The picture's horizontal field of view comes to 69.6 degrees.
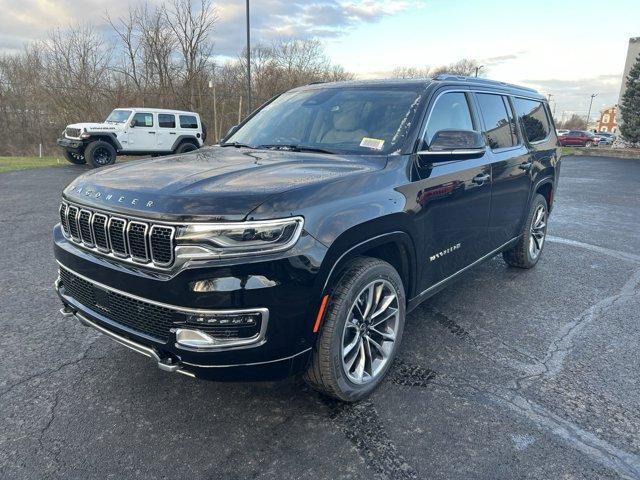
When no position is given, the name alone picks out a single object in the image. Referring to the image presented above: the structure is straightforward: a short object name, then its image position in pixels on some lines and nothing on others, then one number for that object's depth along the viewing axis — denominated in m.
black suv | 2.15
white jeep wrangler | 15.38
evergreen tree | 27.62
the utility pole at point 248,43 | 19.16
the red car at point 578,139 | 41.56
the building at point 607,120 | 100.85
